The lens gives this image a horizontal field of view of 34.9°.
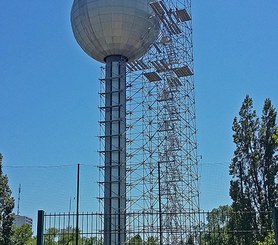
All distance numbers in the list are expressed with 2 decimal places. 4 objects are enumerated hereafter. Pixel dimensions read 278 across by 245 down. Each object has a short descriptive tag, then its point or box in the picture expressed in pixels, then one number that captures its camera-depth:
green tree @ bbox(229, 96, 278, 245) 21.38
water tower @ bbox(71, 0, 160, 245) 26.48
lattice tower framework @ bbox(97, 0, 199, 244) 24.36
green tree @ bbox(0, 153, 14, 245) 23.80
